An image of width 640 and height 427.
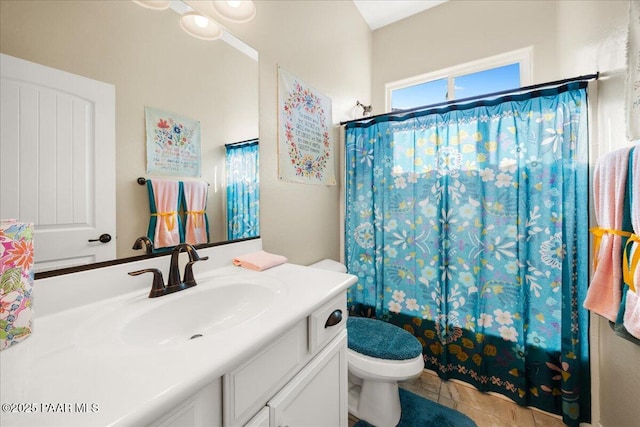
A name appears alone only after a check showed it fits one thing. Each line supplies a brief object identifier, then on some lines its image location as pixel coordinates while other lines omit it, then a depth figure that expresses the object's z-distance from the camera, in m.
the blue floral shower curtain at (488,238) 1.32
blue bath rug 1.34
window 1.96
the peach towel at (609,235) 0.96
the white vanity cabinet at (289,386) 0.52
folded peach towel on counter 1.09
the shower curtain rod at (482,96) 1.26
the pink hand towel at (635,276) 0.82
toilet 1.21
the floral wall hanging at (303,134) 1.46
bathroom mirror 0.70
